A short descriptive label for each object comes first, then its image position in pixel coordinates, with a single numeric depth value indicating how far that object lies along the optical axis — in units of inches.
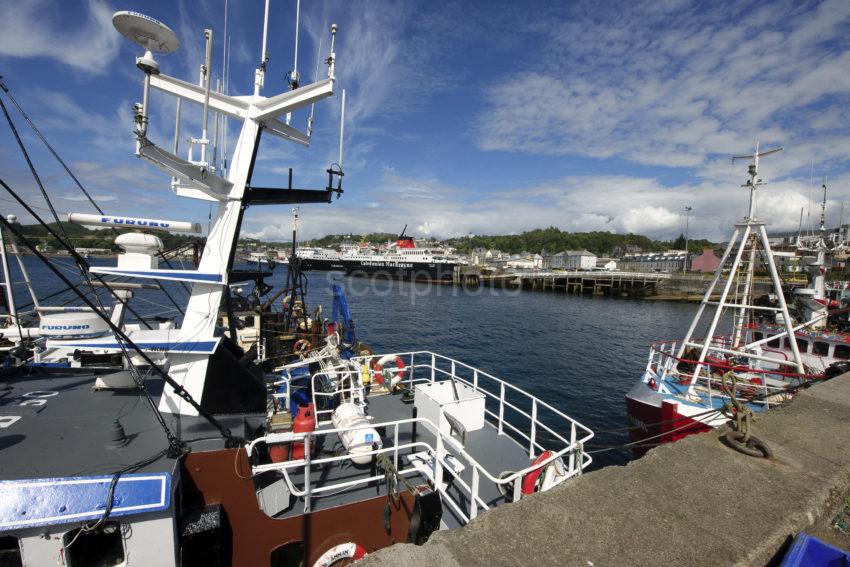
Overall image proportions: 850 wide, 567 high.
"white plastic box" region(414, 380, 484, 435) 298.5
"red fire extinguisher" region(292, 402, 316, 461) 256.7
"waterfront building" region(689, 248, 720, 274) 3432.6
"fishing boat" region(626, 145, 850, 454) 457.4
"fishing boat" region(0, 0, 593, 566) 159.0
